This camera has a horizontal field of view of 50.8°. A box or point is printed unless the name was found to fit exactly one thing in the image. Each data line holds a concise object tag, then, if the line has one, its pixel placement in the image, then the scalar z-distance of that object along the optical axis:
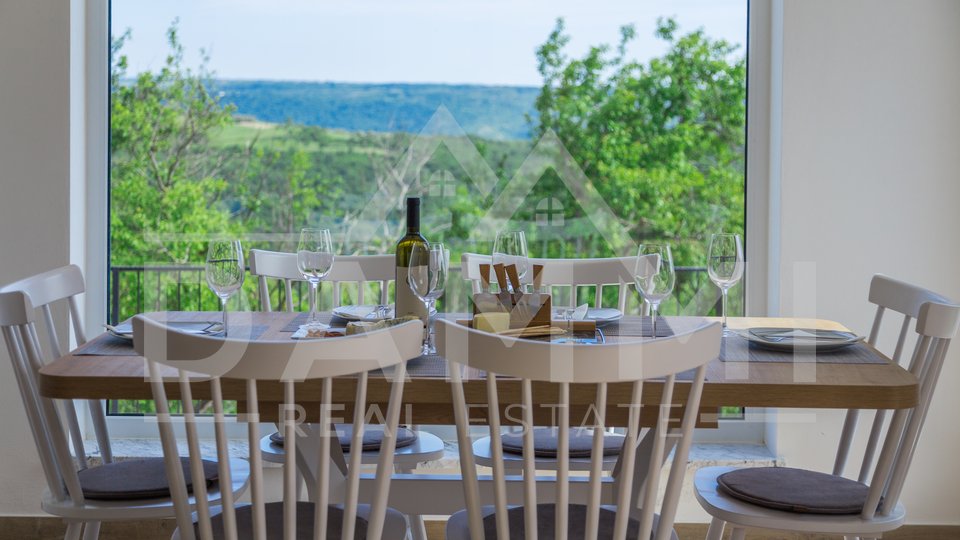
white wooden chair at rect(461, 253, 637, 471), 2.97
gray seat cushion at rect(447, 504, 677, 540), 1.90
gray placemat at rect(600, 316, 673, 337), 2.35
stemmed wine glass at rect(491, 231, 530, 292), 2.33
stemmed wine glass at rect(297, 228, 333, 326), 2.41
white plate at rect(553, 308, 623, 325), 2.45
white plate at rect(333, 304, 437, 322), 2.41
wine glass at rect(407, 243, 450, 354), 2.16
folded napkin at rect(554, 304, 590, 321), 2.44
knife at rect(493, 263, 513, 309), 2.21
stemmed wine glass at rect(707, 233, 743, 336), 2.38
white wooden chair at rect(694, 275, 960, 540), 2.03
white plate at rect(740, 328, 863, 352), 2.15
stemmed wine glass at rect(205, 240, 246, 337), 2.20
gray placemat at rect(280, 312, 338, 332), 2.44
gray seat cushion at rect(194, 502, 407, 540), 1.89
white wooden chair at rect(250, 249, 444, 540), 2.96
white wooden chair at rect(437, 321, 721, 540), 1.54
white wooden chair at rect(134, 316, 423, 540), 1.55
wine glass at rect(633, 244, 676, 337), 2.19
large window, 3.56
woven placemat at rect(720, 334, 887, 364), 2.06
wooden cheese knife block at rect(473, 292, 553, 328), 2.13
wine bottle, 2.29
